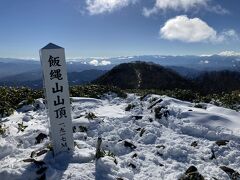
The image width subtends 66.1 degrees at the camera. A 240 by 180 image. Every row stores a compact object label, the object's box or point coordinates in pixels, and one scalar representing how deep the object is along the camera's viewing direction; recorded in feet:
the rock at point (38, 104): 28.11
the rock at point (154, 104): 27.55
